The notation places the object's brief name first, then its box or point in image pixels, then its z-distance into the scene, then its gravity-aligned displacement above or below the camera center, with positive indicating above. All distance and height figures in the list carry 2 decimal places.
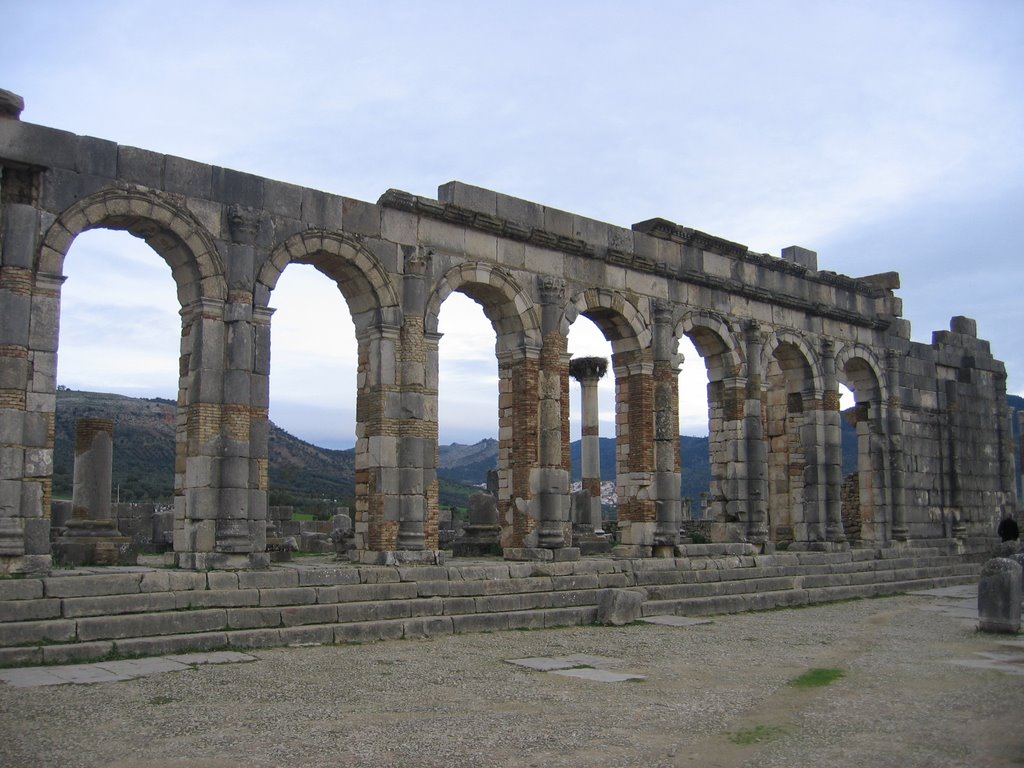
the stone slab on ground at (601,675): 9.66 -1.69
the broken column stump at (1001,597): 13.31 -1.26
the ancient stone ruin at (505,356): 11.66 +2.48
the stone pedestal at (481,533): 18.25 -0.57
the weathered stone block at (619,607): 14.27 -1.48
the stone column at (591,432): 27.52 +2.01
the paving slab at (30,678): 8.65 -1.54
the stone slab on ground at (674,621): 14.58 -1.74
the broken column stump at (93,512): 15.00 -0.13
